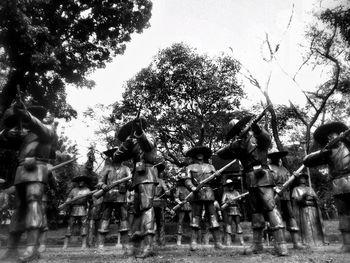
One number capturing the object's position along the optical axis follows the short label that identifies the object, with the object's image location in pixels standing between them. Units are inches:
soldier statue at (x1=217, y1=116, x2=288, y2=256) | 235.1
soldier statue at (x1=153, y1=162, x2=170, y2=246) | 421.1
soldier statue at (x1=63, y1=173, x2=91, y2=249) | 450.8
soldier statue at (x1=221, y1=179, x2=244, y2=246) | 469.4
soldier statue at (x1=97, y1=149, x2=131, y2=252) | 354.6
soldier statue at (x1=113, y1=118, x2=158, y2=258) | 233.1
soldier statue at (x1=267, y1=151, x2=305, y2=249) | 273.7
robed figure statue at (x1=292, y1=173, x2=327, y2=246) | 318.3
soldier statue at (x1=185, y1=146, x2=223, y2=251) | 325.9
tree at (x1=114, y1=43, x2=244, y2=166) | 888.3
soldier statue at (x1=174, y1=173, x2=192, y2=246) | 480.9
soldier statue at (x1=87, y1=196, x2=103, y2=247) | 433.7
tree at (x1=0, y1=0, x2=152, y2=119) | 568.7
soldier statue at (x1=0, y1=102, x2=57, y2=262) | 211.0
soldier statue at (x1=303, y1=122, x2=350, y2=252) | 239.9
